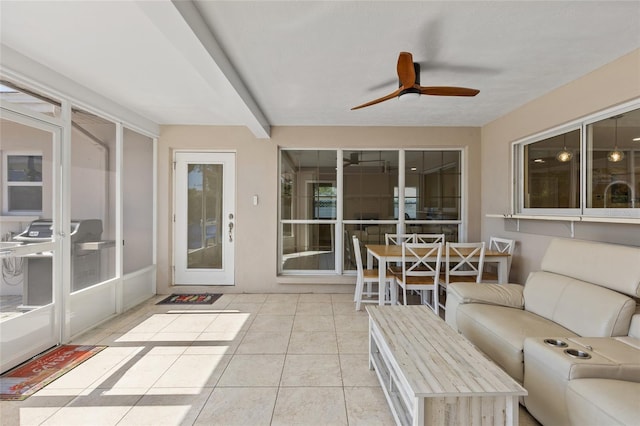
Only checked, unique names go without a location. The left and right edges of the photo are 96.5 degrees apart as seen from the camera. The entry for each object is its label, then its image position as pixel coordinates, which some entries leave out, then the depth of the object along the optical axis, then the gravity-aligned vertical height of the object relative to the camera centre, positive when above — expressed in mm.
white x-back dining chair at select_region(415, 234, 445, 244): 4211 -394
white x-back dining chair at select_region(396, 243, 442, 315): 3273 -679
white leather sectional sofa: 1401 -794
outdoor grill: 2510 -495
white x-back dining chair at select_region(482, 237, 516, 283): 3480 -491
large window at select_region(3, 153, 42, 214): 2375 +234
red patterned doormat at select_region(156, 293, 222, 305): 3984 -1276
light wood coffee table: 1337 -831
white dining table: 3350 -559
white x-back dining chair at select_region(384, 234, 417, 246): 4273 -409
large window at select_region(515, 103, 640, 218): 2396 +438
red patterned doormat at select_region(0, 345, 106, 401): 2070 -1303
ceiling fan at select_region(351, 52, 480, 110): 2113 +1040
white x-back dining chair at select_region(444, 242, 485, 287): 3271 -524
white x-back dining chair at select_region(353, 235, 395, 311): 3504 -842
